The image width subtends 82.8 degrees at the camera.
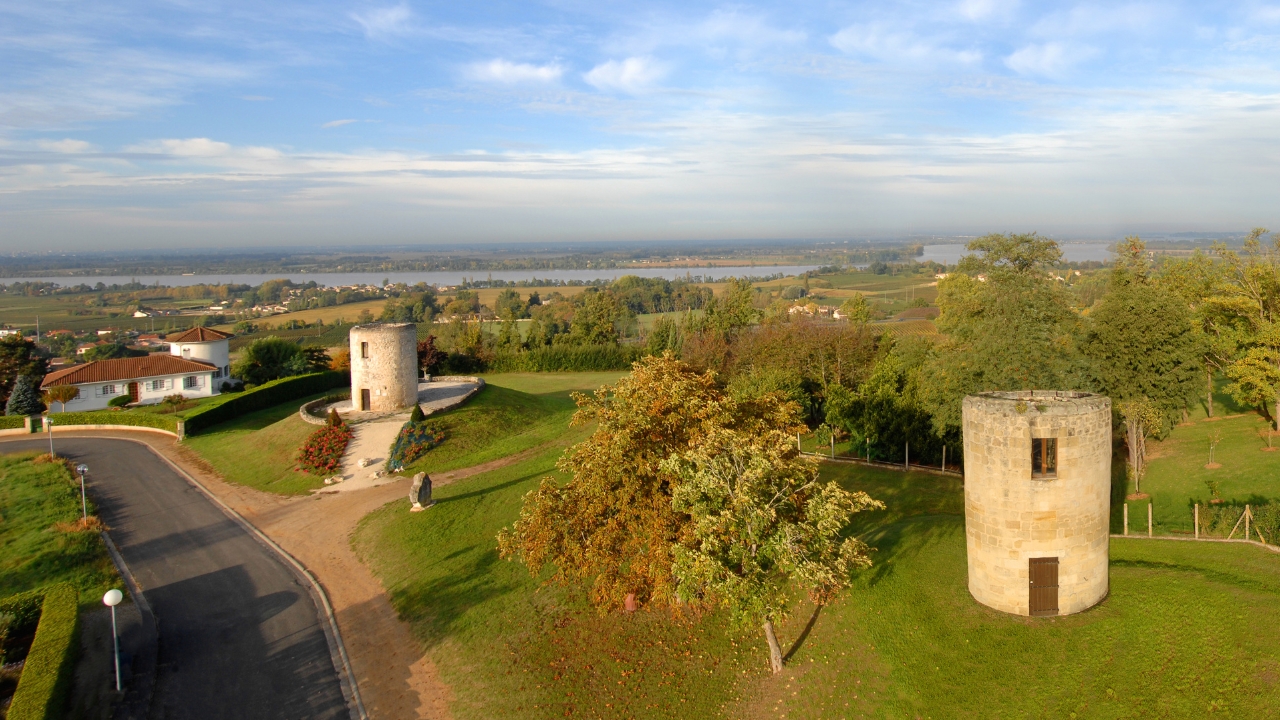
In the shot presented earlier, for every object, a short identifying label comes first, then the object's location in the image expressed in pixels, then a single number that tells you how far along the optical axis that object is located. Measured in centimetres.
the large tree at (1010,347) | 2588
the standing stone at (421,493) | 2472
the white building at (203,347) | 5344
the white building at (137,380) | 4544
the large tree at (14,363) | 4472
